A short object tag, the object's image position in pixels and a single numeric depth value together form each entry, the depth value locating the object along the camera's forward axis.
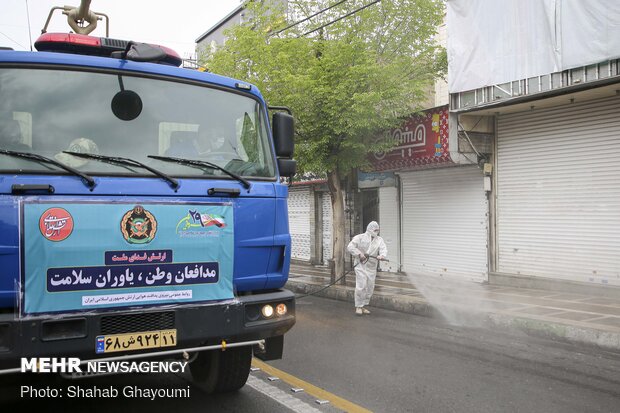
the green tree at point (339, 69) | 11.97
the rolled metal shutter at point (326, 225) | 18.89
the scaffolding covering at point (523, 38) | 9.47
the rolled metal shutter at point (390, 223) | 15.93
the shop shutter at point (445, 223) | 13.33
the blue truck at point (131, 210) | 3.31
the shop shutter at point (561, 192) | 10.60
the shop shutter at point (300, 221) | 20.02
